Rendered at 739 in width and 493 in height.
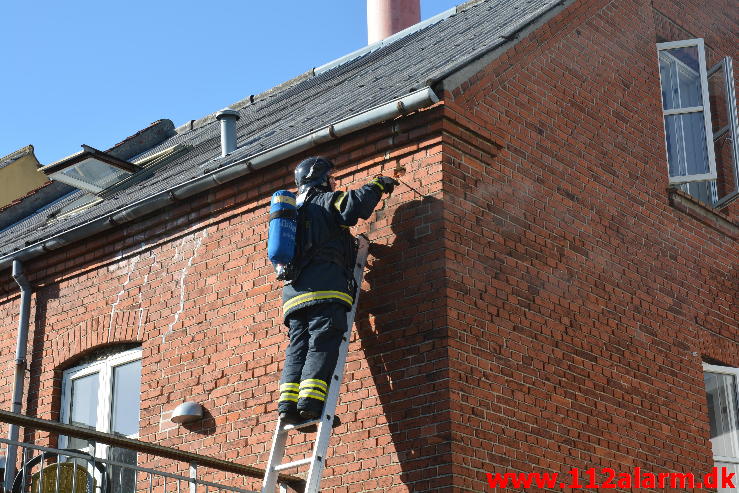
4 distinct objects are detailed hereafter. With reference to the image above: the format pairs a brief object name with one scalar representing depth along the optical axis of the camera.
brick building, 14.00
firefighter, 13.18
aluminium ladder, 12.76
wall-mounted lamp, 15.62
